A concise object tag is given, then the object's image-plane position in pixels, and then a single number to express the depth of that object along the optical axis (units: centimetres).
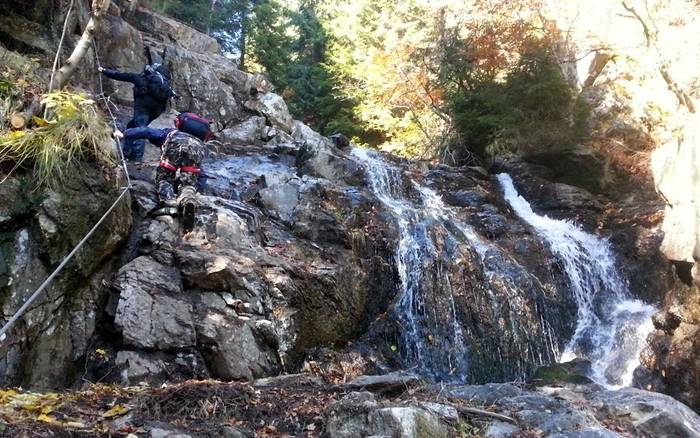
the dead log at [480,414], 390
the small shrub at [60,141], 481
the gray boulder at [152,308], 503
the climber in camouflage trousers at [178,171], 659
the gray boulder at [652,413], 452
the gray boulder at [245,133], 1405
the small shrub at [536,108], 1256
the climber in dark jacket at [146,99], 767
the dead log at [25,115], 508
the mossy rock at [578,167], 1270
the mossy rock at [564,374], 761
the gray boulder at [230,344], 526
